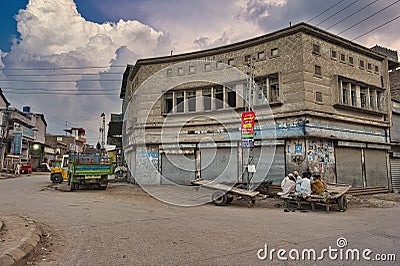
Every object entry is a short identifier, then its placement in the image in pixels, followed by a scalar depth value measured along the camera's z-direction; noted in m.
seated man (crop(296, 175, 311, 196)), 13.49
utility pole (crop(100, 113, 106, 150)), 43.88
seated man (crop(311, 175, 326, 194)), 13.76
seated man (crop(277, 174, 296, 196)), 14.14
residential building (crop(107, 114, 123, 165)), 33.09
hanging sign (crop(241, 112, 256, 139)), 16.56
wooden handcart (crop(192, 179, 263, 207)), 14.32
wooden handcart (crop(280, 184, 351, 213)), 13.01
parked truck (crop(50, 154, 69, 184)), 28.38
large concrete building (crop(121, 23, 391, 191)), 19.41
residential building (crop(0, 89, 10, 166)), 45.55
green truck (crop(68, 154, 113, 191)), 20.30
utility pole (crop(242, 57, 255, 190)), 16.14
